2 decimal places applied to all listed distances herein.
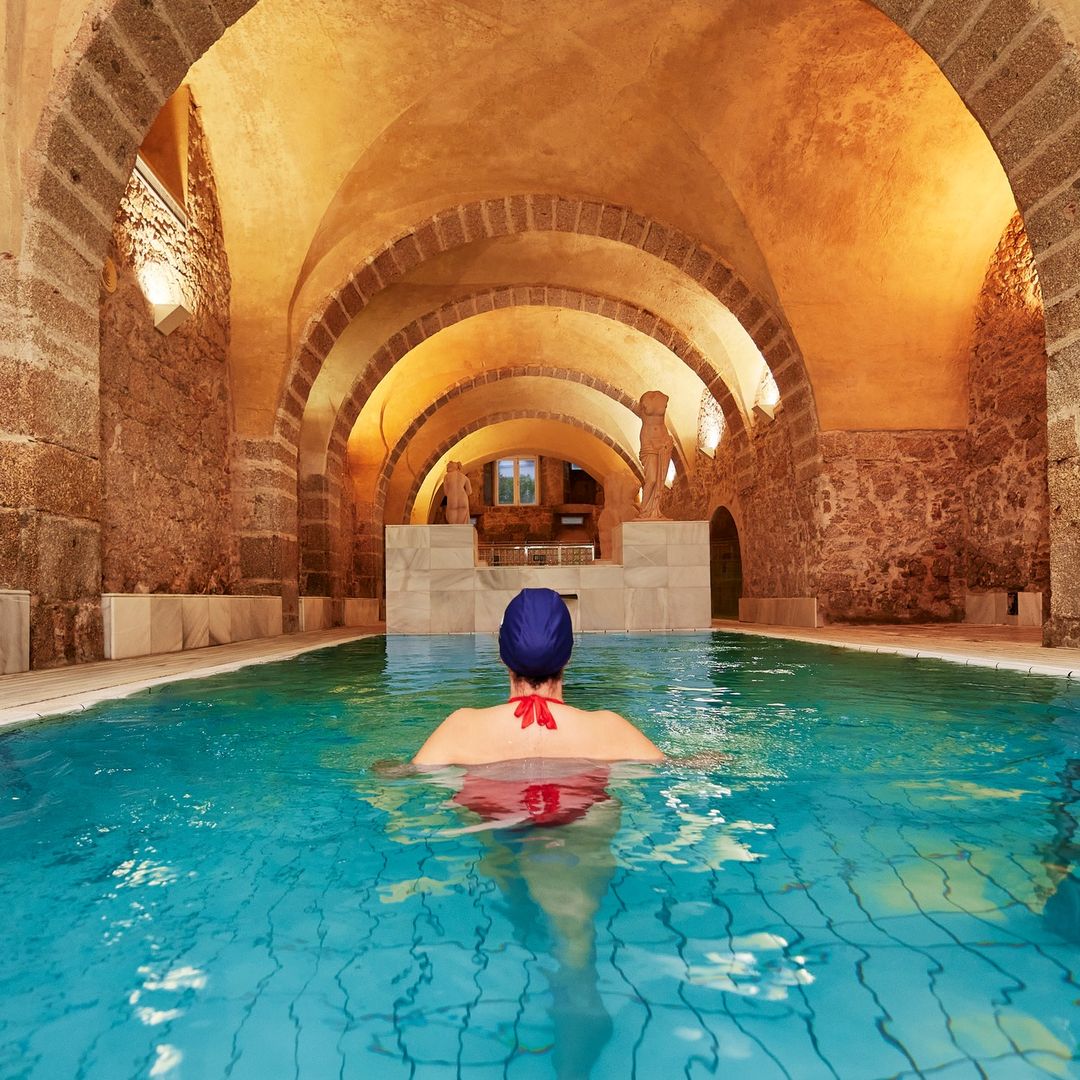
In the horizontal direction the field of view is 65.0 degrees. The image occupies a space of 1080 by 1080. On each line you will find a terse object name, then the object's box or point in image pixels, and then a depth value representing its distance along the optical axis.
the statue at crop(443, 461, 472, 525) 15.70
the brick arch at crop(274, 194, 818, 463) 11.82
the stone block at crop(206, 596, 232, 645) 9.56
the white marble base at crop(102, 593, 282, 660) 7.00
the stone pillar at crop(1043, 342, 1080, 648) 6.14
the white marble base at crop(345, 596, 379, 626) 17.08
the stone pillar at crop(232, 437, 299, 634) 11.30
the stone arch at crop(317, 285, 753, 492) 15.17
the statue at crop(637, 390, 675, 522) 12.59
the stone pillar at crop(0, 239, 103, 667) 5.69
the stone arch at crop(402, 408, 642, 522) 22.95
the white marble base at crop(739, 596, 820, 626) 12.13
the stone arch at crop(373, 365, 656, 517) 19.58
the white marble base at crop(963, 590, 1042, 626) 10.62
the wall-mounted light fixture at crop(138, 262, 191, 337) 8.35
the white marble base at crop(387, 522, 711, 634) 12.11
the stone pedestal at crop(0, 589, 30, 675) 5.54
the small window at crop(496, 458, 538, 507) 36.22
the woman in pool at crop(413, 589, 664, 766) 2.51
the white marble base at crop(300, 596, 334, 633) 13.46
